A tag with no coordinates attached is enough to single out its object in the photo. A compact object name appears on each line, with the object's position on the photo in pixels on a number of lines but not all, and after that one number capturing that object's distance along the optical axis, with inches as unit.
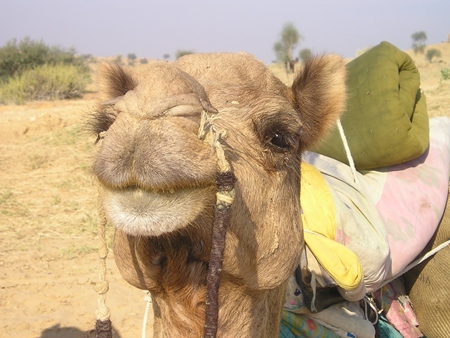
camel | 56.5
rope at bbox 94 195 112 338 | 70.2
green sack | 128.6
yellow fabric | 97.0
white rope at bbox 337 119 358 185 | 129.5
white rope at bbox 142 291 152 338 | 107.7
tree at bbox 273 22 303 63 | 1736.3
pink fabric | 121.6
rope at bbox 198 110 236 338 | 60.1
